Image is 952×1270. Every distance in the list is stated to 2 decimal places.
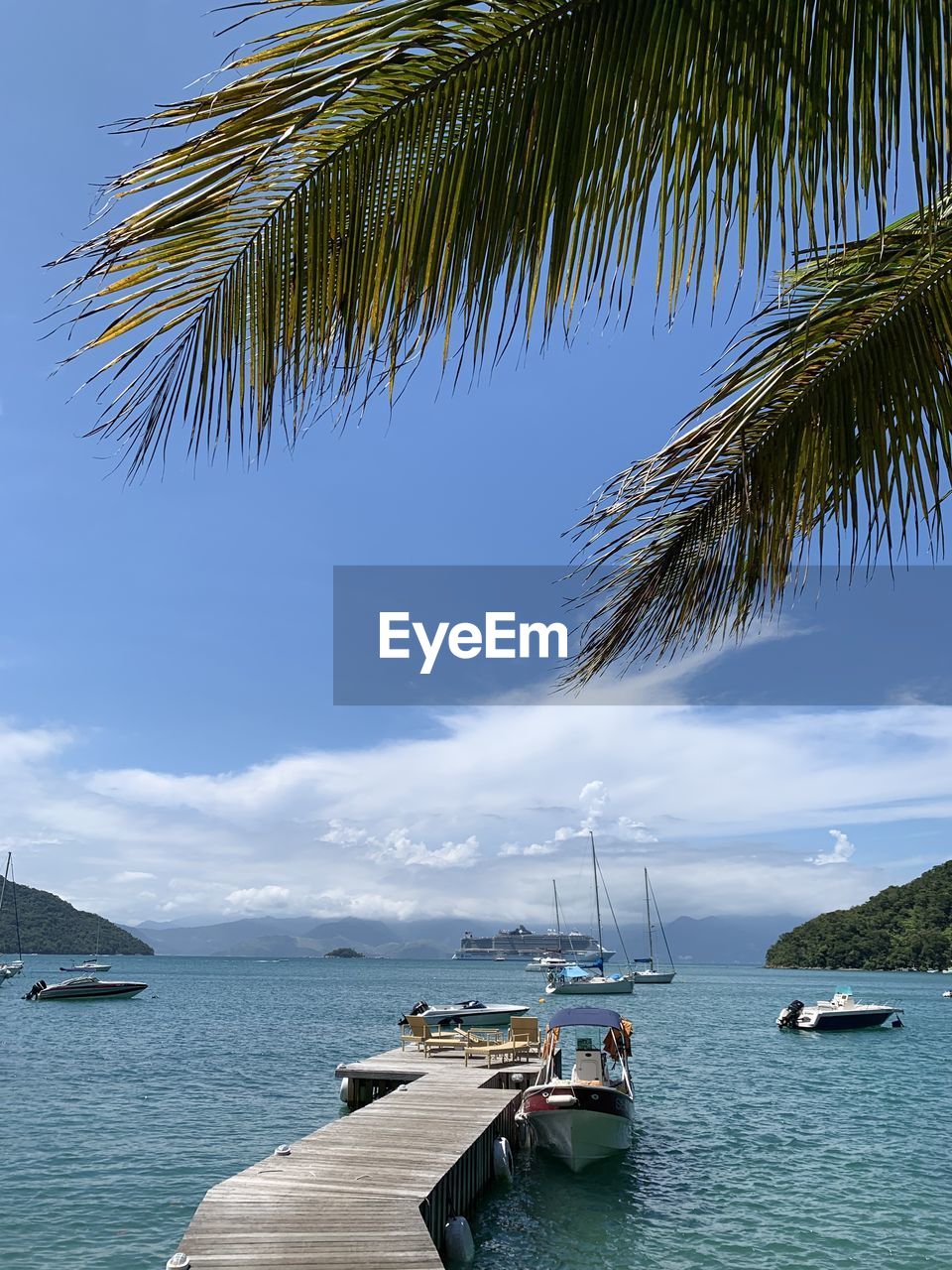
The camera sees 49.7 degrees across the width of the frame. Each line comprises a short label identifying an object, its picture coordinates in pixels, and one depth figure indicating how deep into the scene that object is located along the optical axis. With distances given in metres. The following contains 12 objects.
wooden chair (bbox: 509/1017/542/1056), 27.72
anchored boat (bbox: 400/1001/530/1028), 54.38
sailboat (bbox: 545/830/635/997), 88.06
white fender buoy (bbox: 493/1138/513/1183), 18.52
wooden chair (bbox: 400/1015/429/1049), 29.00
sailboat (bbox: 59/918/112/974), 138.38
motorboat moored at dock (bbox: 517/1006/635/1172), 20.06
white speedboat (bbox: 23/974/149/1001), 79.00
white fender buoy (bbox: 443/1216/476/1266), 14.02
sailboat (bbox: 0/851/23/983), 96.19
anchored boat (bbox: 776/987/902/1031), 61.00
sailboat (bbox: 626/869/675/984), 121.96
